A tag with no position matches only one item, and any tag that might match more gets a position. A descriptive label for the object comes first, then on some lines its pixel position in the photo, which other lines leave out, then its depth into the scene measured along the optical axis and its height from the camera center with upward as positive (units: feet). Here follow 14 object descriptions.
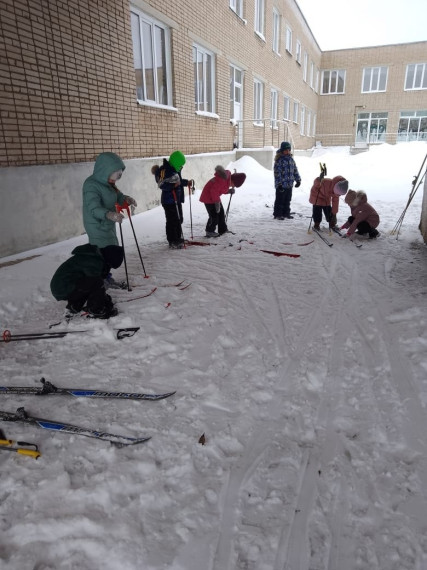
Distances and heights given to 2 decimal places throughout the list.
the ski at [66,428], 7.11 -5.00
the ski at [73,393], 8.39 -5.01
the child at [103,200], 13.71 -1.60
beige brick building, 18.65 +4.68
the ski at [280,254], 19.20 -4.85
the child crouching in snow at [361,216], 21.94 -3.49
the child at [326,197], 23.36 -2.60
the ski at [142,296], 13.69 -4.93
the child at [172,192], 19.57 -1.84
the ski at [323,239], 21.32 -4.80
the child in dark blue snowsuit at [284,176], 27.35 -1.57
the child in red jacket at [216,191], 22.16 -2.04
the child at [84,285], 11.85 -3.80
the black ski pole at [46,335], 11.05 -4.97
